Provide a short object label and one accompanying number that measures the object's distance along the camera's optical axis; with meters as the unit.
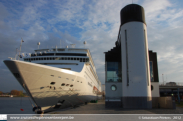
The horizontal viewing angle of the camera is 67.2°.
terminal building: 14.65
